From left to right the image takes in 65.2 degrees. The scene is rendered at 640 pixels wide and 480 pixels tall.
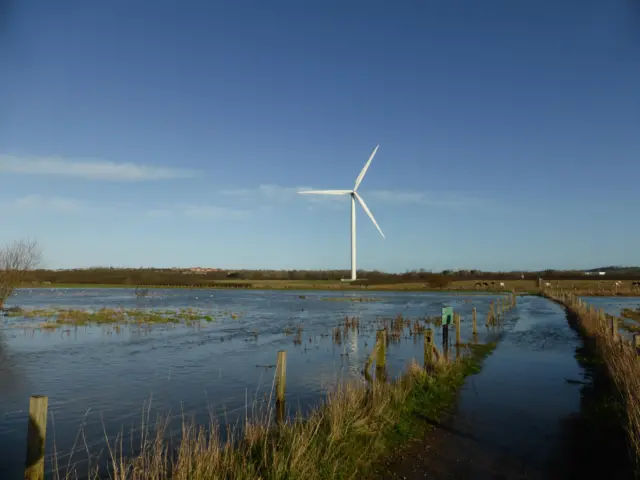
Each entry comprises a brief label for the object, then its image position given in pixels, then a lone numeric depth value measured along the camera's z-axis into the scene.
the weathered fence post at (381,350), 18.48
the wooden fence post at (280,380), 14.49
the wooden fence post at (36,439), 7.87
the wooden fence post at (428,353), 18.03
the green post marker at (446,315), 24.71
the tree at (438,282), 137.00
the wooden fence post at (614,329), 18.07
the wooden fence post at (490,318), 38.05
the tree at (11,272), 40.91
